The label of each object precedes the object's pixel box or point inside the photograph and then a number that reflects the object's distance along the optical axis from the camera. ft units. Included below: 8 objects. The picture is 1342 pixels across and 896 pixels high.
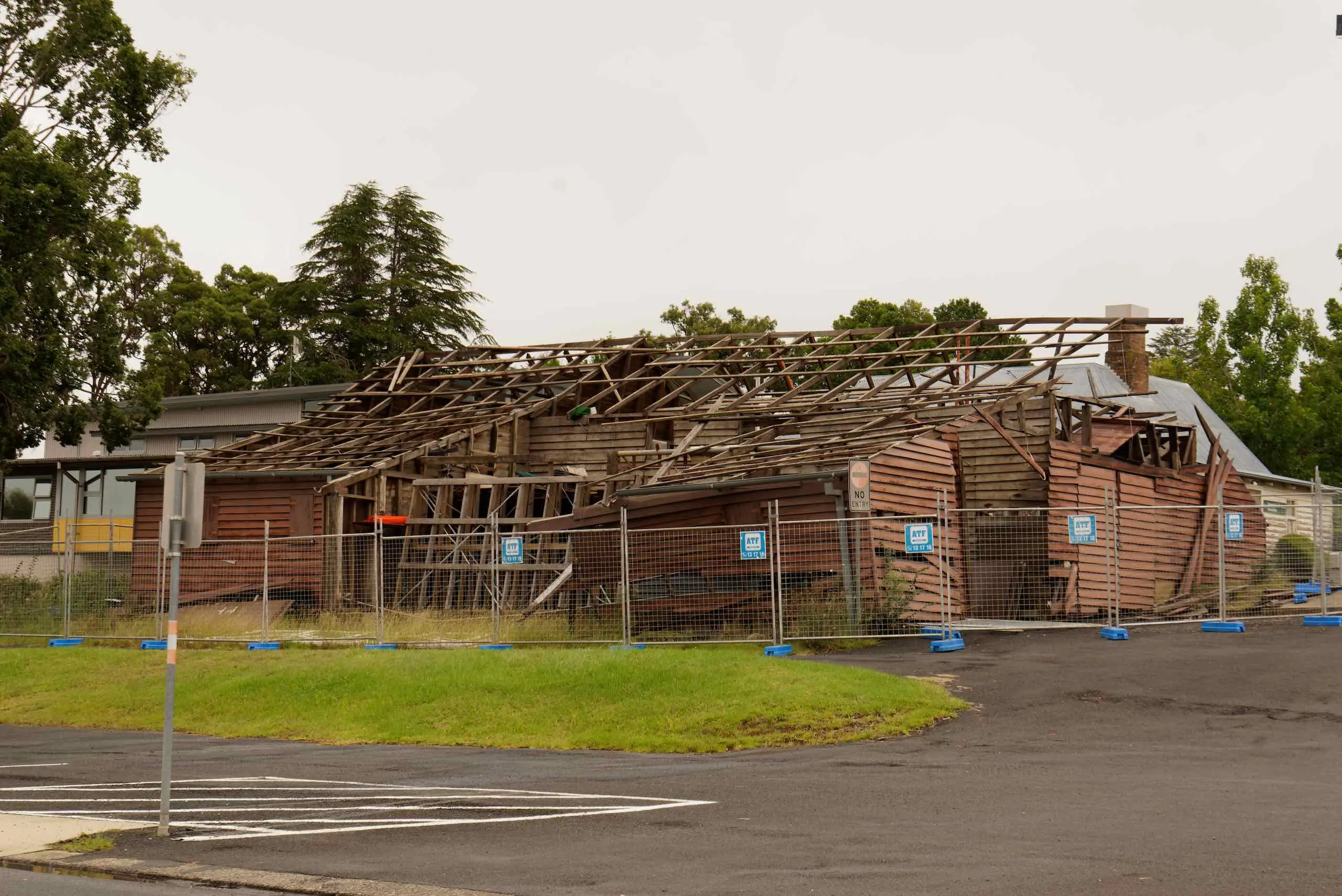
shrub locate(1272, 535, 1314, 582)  83.20
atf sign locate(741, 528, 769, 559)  69.92
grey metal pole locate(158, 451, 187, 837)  34.45
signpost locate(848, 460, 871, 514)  74.79
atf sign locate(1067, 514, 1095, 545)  69.00
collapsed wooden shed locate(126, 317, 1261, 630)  78.07
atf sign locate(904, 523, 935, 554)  68.54
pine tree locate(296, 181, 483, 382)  191.72
